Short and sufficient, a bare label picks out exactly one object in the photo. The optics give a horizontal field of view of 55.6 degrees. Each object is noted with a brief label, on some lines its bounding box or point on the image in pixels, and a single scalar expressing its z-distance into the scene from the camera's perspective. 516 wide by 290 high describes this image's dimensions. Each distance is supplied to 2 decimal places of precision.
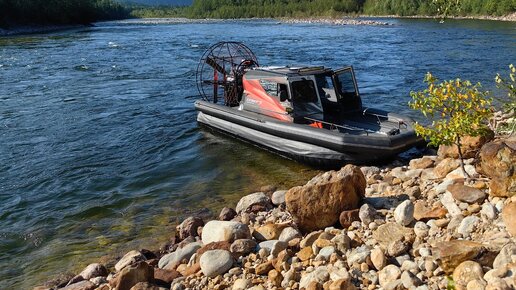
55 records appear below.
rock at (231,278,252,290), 5.51
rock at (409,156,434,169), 8.92
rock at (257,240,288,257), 6.09
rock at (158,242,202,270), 6.78
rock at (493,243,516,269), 4.51
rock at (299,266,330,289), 5.18
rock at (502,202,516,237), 5.08
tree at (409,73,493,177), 6.68
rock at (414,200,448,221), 6.04
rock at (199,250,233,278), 5.94
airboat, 10.30
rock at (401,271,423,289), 4.71
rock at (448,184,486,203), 6.09
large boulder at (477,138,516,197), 5.82
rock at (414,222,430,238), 5.66
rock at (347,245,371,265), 5.34
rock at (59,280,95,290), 6.36
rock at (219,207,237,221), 8.33
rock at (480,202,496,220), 5.56
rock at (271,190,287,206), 8.43
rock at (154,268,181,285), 6.17
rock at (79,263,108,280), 6.78
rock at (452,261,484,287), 4.48
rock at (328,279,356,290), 4.86
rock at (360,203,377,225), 6.43
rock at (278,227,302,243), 6.59
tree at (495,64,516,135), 7.21
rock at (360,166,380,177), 9.54
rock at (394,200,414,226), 6.07
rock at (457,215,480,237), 5.44
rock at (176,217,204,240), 7.76
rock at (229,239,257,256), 6.34
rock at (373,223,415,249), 5.66
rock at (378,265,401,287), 4.91
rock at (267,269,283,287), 5.43
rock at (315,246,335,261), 5.64
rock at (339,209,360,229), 6.57
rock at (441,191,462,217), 5.96
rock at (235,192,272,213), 8.39
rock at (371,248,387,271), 5.16
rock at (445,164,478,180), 7.11
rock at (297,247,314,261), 5.79
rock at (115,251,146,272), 6.88
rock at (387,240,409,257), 5.32
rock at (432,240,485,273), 4.69
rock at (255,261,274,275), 5.77
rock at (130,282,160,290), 5.76
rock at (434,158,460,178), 7.72
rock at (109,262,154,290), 5.94
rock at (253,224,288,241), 6.80
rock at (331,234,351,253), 5.73
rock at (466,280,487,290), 4.30
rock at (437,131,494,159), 8.16
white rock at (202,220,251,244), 6.82
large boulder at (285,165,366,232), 6.76
